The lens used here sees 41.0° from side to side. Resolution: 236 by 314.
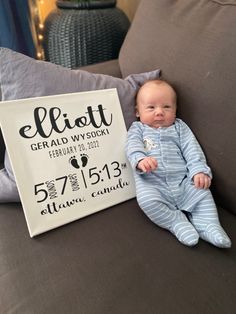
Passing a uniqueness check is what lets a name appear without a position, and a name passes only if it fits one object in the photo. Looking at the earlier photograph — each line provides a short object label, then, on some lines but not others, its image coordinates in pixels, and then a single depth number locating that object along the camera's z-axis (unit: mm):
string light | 1824
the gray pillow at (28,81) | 822
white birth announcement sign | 764
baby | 752
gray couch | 591
